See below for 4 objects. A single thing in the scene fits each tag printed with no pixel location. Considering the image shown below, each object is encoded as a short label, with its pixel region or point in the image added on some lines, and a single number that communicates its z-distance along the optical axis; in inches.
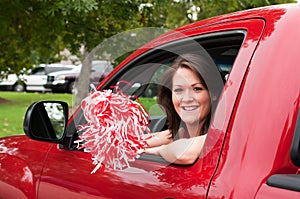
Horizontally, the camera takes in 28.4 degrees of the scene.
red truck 77.3
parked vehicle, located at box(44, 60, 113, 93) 1162.4
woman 96.2
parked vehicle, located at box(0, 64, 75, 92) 1259.2
